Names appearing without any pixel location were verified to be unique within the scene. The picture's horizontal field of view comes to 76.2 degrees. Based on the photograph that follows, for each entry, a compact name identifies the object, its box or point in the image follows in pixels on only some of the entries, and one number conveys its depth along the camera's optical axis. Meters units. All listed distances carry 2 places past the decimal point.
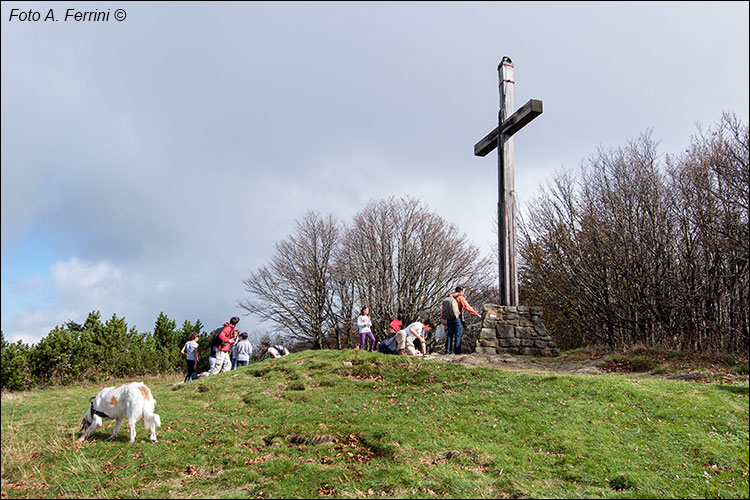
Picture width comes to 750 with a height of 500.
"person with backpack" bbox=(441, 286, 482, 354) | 12.28
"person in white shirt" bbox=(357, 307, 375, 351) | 14.98
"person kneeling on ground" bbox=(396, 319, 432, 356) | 12.70
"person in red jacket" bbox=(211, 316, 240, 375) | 14.15
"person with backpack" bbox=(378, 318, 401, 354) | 12.82
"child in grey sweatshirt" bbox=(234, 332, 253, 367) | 15.97
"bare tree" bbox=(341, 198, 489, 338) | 28.30
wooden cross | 12.84
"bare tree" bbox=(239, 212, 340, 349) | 30.19
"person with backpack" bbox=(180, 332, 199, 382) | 14.28
